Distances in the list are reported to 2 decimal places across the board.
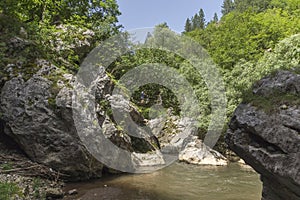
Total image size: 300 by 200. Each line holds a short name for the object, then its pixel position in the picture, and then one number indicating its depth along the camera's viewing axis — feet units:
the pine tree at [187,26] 238.09
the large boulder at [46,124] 30.53
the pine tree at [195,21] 238.33
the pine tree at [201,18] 238.48
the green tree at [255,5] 197.38
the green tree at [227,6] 282.93
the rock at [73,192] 26.32
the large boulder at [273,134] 13.85
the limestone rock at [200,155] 51.56
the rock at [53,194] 24.36
